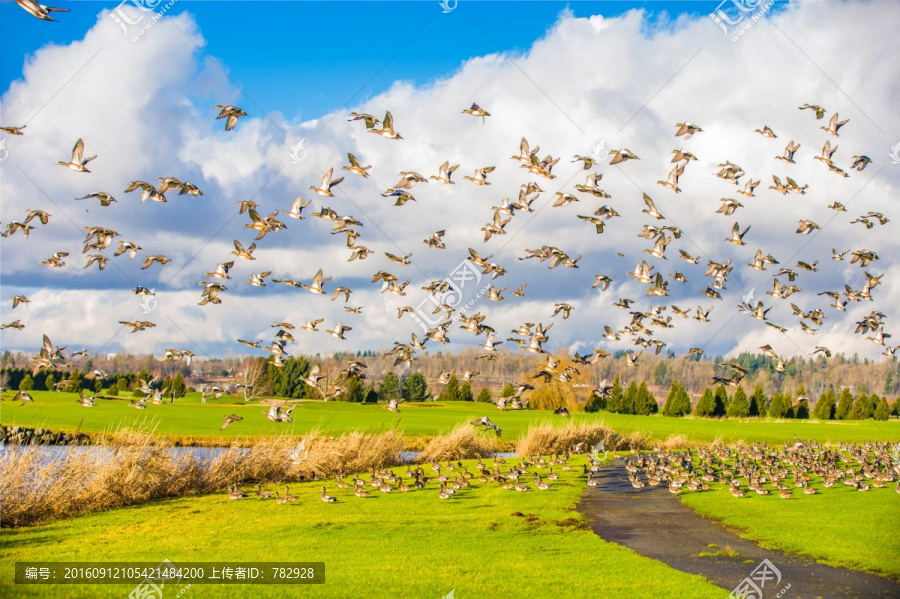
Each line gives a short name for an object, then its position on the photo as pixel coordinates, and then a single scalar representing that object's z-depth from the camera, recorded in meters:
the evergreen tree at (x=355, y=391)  101.12
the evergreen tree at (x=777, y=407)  104.69
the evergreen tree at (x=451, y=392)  114.25
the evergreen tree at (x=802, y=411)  107.72
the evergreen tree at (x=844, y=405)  104.08
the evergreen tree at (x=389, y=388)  127.63
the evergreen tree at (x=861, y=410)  101.38
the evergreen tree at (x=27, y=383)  98.91
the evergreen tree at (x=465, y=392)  114.17
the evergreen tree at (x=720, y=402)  107.45
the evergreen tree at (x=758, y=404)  107.69
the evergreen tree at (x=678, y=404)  105.75
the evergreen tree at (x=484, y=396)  111.25
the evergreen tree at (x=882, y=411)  99.68
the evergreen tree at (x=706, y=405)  105.62
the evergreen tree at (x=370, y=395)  110.97
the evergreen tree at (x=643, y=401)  103.12
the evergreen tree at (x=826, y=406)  104.62
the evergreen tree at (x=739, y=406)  104.44
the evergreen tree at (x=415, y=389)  126.41
